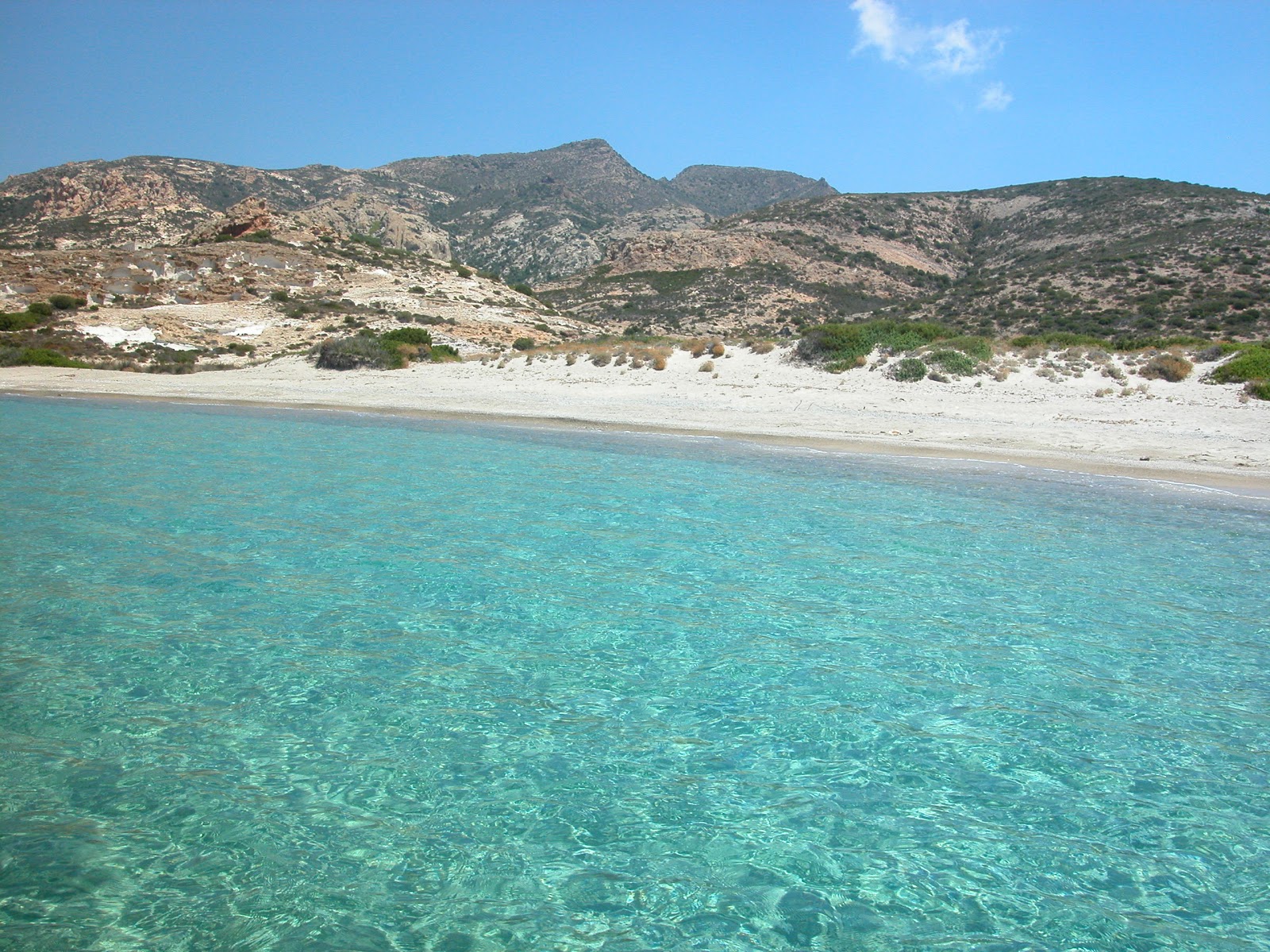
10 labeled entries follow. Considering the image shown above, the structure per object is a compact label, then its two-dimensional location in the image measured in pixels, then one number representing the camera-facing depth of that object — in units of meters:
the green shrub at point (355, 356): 29.28
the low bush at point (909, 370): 22.31
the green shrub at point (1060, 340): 24.62
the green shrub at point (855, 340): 24.22
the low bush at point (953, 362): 22.08
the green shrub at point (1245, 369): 19.17
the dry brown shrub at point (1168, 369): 20.47
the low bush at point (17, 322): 33.09
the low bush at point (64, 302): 36.06
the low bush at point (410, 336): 32.50
